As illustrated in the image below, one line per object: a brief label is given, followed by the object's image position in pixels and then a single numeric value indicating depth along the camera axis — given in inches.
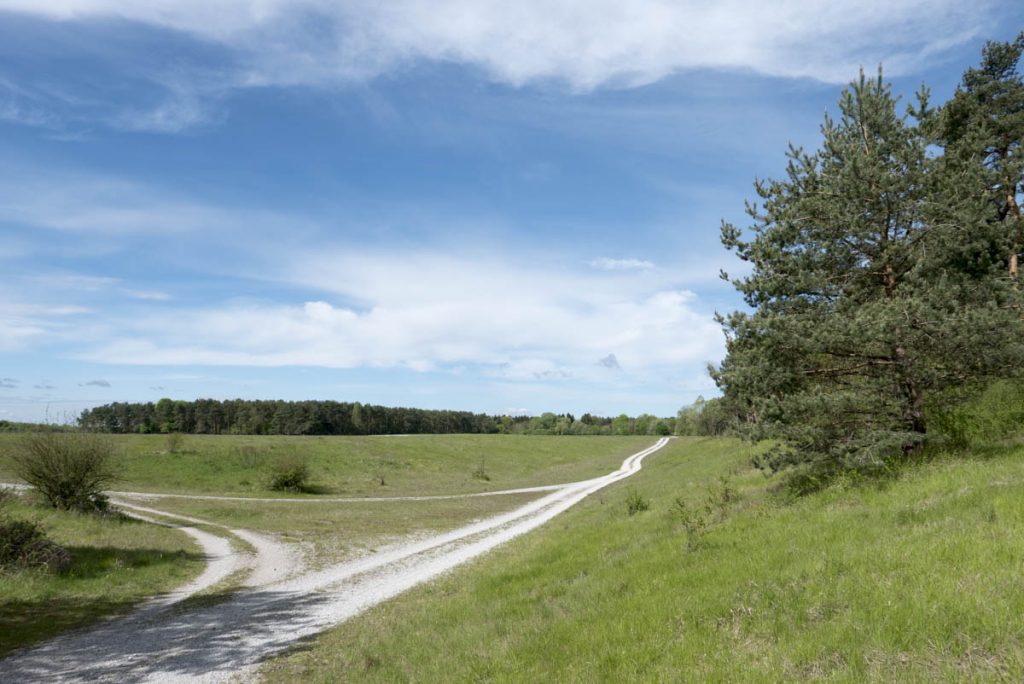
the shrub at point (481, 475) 2406.9
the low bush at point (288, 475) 1798.7
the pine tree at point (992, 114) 901.8
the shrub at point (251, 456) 2188.7
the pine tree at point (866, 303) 492.7
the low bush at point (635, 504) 798.4
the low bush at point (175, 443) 2322.8
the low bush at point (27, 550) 625.3
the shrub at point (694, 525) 464.2
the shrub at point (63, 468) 1042.7
